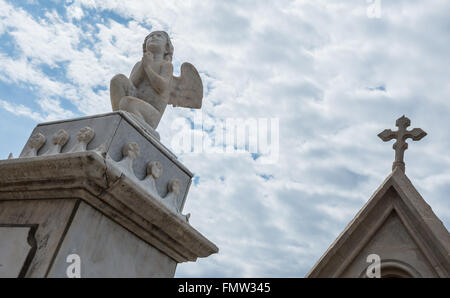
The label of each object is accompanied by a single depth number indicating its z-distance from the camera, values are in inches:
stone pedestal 119.6
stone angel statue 170.9
